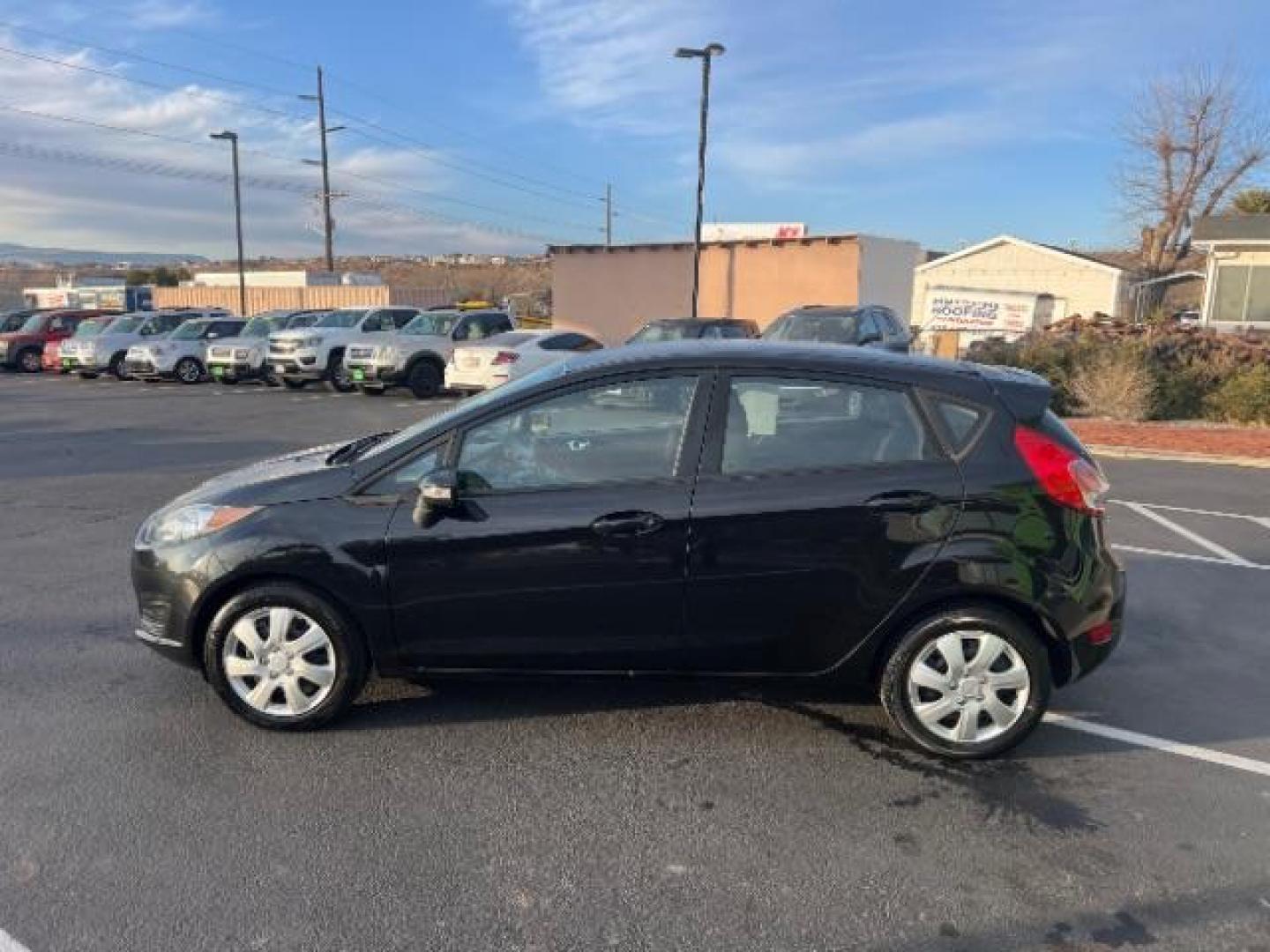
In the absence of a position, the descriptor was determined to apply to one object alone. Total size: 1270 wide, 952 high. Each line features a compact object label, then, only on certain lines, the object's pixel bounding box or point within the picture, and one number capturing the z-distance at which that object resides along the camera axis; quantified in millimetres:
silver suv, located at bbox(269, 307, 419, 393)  19984
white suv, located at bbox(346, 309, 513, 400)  18391
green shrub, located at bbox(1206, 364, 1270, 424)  13812
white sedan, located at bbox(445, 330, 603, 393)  15977
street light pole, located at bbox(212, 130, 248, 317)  35344
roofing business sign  26203
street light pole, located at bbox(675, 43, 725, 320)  22547
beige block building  25219
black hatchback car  3631
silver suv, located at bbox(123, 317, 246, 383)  22641
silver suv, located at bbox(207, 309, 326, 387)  21688
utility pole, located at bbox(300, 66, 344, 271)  36781
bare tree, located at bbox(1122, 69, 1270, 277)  36469
